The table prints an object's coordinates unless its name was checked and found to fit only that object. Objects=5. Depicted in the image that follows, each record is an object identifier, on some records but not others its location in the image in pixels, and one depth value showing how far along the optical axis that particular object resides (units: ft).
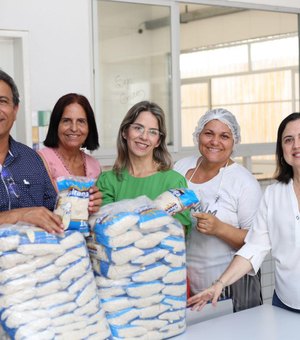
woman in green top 6.88
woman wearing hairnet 7.47
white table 6.03
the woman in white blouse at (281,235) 6.63
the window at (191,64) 12.24
